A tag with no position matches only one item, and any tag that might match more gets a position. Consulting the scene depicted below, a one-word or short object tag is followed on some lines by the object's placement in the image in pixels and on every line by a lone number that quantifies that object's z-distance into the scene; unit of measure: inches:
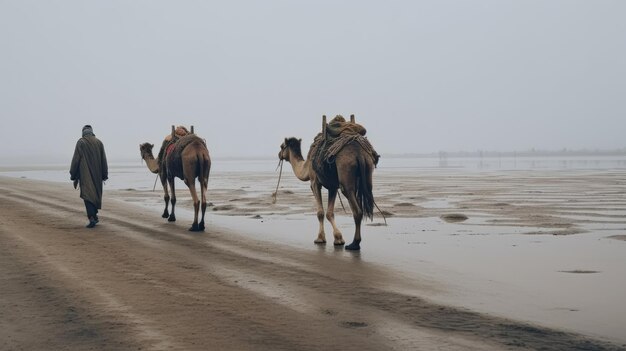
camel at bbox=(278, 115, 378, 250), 398.0
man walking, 531.5
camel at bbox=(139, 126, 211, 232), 521.1
